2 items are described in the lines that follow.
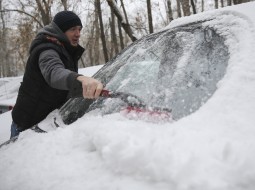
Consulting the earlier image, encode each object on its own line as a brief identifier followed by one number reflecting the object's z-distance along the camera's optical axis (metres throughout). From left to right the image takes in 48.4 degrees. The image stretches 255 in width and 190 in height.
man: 2.18
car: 0.96
